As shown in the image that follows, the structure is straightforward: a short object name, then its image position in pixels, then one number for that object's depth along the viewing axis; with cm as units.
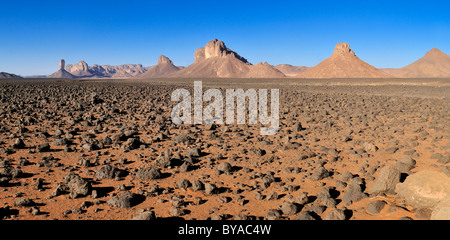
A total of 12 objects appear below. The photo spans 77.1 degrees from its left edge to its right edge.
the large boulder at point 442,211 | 333
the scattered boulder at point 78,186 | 446
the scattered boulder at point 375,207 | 407
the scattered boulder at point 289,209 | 404
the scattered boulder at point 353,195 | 443
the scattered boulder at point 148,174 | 527
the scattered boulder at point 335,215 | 385
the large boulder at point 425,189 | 398
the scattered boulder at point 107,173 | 523
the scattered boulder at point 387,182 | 457
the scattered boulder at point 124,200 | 421
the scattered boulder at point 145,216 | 378
